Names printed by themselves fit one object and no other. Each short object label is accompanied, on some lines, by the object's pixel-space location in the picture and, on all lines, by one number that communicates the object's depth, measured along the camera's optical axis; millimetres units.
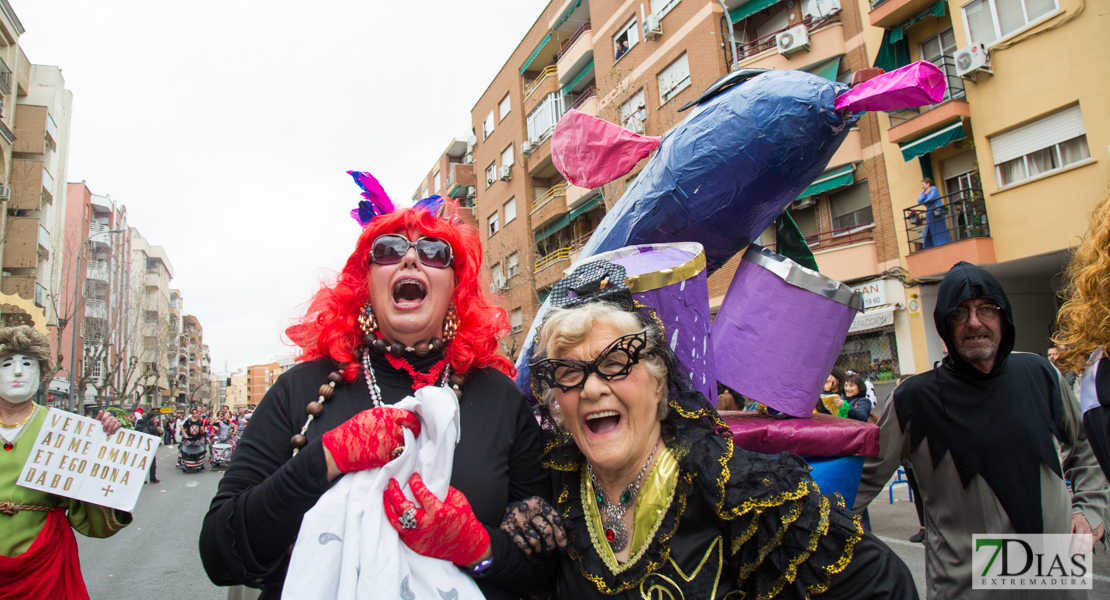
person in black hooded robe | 2270
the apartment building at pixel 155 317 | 42812
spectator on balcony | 12156
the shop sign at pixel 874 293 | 13117
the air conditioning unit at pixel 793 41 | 13679
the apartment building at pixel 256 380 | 153250
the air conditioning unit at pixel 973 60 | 11453
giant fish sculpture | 2061
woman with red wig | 1452
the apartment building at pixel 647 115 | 13477
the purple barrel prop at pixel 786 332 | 2145
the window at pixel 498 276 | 25938
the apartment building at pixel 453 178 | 31094
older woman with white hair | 1476
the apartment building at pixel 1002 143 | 10430
